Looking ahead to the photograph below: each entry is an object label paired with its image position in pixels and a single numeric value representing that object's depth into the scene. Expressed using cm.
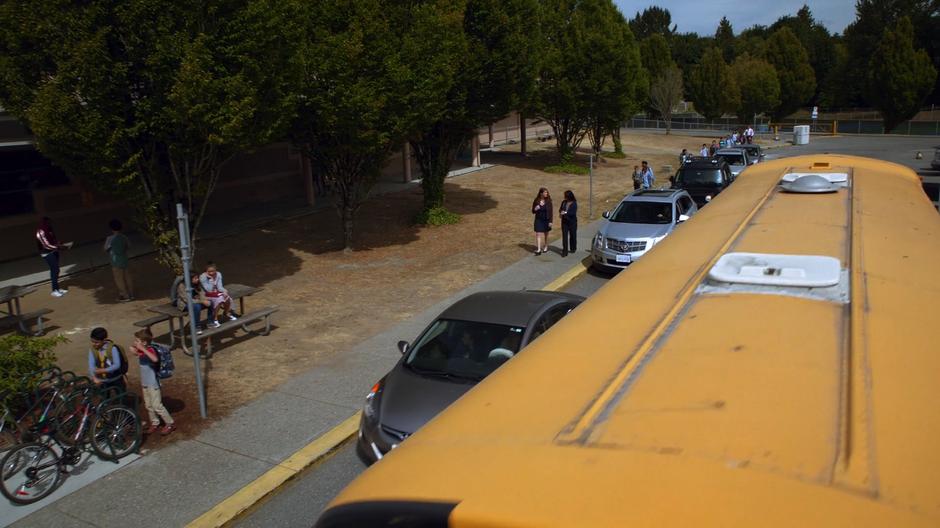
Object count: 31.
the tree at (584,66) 3045
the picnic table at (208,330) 1062
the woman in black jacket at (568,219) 1692
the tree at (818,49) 8506
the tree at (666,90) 5584
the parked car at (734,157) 2643
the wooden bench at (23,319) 1166
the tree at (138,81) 1075
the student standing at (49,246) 1374
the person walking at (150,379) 796
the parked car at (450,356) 710
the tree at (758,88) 5831
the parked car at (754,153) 2934
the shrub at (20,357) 786
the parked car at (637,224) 1516
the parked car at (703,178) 2155
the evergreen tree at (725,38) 10325
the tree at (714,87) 5759
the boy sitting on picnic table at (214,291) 1097
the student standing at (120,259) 1337
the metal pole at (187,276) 791
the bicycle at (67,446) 684
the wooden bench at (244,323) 1040
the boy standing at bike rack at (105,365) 799
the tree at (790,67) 6212
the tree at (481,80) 1933
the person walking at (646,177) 2347
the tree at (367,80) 1464
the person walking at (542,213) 1686
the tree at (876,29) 6700
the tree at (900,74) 5491
